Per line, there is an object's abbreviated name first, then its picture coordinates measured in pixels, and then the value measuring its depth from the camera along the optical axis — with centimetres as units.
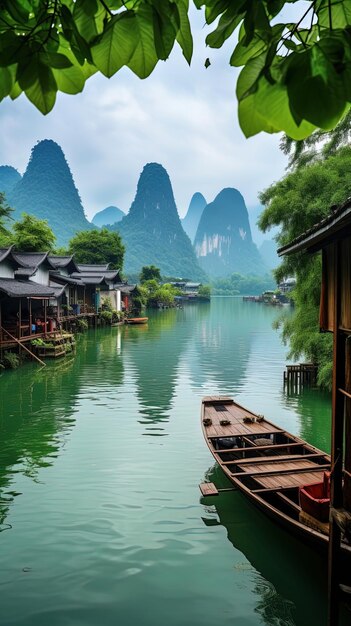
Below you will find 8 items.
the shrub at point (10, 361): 2199
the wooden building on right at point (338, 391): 512
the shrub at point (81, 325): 3960
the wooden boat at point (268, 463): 650
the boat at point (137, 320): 4543
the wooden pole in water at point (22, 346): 2221
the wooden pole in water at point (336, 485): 515
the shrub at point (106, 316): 4419
